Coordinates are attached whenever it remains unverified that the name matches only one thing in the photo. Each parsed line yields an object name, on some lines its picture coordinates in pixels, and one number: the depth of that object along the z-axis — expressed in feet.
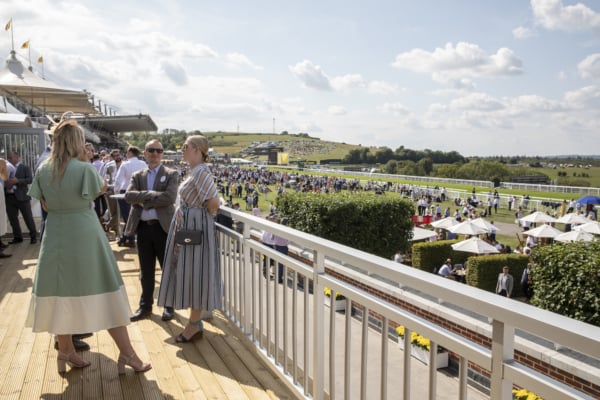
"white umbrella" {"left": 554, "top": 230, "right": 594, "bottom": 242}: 61.31
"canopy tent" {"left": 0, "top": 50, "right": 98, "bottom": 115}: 54.81
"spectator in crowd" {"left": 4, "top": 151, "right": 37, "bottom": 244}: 26.99
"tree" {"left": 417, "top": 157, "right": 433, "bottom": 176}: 356.96
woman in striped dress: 12.12
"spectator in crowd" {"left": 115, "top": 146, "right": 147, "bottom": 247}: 23.84
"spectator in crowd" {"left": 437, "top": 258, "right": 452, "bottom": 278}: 48.19
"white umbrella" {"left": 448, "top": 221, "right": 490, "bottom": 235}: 65.21
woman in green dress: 9.60
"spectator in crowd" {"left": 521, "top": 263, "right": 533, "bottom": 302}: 47.94
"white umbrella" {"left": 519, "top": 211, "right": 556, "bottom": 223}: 81.10
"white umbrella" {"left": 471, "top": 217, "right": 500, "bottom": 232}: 67.56
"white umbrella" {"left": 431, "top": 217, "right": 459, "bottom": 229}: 75.27
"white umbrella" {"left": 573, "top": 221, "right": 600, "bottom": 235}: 66.44
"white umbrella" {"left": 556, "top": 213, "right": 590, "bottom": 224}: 77.01
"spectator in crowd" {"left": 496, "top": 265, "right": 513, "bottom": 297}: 44.91
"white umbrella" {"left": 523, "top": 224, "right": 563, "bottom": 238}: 66.39
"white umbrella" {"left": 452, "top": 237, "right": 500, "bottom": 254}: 55.42
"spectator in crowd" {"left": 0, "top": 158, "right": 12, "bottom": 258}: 20.20
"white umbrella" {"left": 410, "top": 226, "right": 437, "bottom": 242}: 73.17
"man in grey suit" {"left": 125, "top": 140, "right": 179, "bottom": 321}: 14.42
